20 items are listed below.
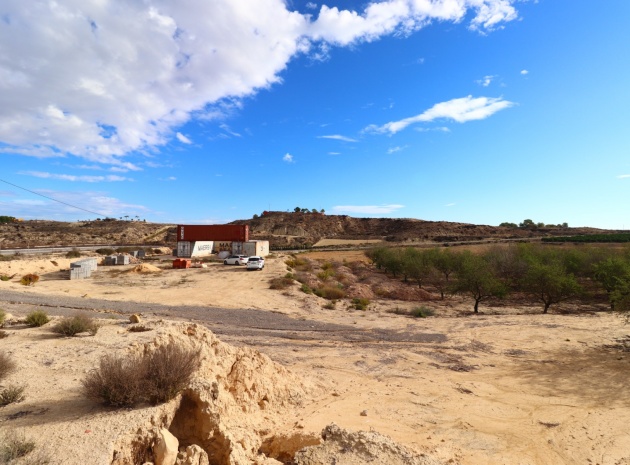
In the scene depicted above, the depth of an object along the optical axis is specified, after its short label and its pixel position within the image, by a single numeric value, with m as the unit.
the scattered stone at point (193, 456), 5.34
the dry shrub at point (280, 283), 32.38
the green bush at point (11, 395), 6.05
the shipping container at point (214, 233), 55.72
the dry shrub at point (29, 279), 29.02
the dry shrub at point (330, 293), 31.54
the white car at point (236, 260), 46.00
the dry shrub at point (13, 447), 4.29
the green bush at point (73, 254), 44.42
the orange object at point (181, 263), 42.78
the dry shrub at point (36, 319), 12.18
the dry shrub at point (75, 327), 10.96
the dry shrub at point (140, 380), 6.06
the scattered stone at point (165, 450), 5.20
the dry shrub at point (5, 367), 6.97
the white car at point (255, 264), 41.84
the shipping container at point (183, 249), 54.94
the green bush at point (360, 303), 27.70
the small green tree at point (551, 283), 27.61
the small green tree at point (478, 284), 29.03
